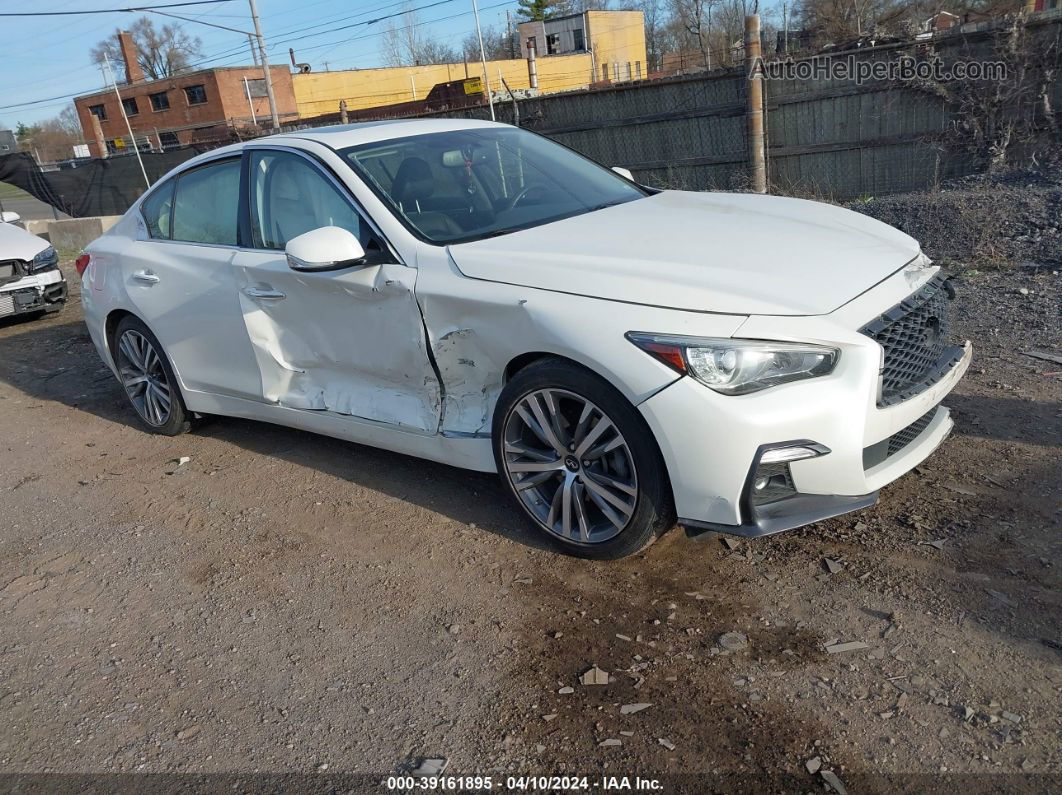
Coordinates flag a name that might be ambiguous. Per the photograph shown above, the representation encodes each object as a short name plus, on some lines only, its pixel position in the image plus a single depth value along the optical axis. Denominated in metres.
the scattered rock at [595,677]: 2.81
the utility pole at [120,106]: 62.59
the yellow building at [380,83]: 53.50
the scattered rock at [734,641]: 2.91
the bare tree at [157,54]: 78.06
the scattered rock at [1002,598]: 2.93
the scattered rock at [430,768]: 2.52
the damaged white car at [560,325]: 2.98
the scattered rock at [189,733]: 2.80
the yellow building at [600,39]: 56.75
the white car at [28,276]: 9.45
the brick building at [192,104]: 57.69
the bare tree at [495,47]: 70.50
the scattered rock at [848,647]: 2.83
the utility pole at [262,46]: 33.78
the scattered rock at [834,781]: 2.26
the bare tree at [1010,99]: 9.55
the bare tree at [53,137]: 70.39
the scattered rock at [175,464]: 5.17
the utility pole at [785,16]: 30.90
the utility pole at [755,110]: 10.74
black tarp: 20.16
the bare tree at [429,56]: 71.81
